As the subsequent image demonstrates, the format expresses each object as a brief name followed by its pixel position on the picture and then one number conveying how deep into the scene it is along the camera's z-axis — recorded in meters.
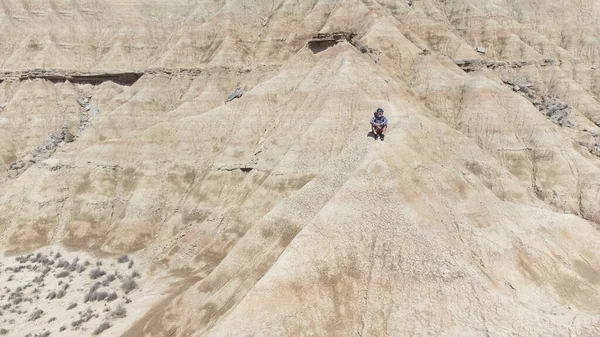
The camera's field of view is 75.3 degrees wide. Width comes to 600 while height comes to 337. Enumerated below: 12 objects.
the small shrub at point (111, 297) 28.57
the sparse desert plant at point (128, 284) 29.75
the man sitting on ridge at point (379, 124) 24.56
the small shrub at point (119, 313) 25.95
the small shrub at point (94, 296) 28.72
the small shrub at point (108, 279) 30.87
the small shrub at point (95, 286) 29.77
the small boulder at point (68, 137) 53.33
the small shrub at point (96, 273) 31.97
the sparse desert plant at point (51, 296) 29.50
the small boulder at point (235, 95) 46.67
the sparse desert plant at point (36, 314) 26.73
